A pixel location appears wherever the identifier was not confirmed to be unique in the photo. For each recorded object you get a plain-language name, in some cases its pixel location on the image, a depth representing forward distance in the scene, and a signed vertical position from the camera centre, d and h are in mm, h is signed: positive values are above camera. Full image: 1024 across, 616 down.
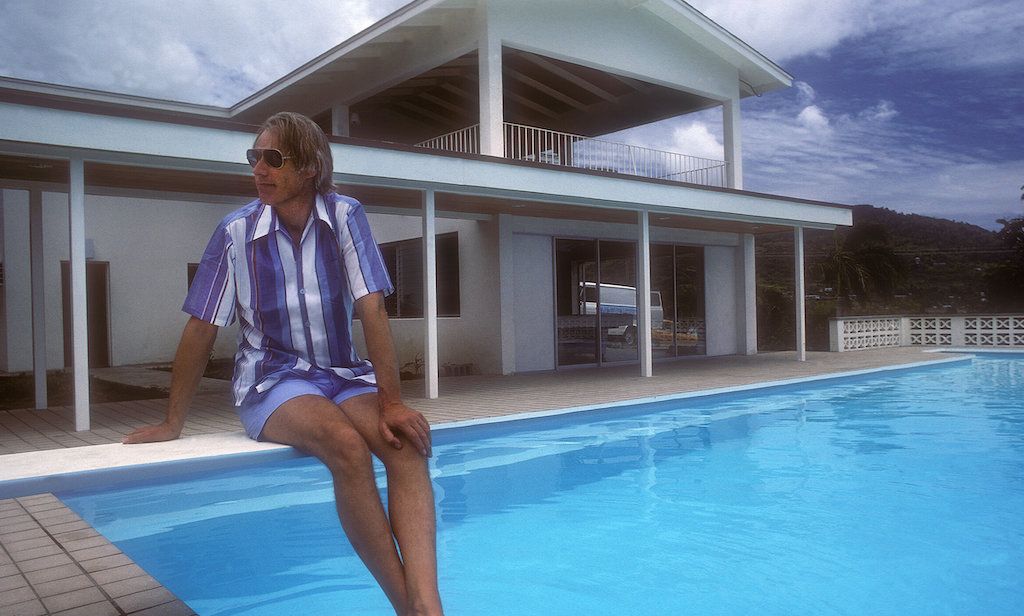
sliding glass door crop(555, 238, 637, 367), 12227 +109
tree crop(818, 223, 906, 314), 19062 +841
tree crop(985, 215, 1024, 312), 20031 +499
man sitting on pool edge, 1718 +1
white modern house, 8539 +1452
